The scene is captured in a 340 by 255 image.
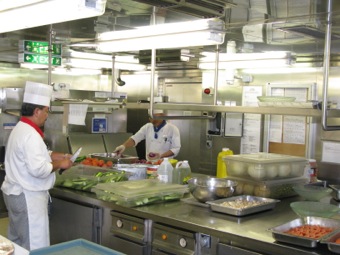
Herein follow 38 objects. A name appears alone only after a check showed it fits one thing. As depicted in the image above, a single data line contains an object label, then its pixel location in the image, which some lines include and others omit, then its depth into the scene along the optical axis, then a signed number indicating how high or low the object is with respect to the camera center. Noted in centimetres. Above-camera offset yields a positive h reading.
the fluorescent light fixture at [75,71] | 741 +47
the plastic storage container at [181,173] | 391 -65
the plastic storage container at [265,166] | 346 -50
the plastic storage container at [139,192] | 328 -72
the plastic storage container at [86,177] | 380 -71
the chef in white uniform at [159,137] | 596 -52
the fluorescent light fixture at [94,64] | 576 +49
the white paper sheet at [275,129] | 574 -31
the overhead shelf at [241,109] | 297 -4
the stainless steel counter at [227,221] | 250 -79
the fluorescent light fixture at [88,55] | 538 +53
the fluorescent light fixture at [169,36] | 277 +45
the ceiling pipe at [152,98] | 373 +2
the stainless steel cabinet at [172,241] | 288 -95
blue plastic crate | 181 -65
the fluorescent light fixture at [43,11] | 202 +43
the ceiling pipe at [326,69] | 280 +26
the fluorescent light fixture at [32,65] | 562 +40
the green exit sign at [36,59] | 545 +47
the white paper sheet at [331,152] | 527 -54
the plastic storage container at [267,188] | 346 -68
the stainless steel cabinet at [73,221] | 354 -107
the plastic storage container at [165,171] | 379 -62
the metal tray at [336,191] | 361 -71
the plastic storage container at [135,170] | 404 -66
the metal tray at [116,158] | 462 -64
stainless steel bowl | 329 -67
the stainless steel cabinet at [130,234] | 313 -100
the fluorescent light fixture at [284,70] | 545 +46
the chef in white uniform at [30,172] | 335 -60
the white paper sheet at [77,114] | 412 -16
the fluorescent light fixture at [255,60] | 401 +44
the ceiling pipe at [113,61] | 509 +46
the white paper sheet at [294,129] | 553 -30
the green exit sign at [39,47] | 547 +62
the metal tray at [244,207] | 300 -73
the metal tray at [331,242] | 230 -72
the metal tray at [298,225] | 239 -72
